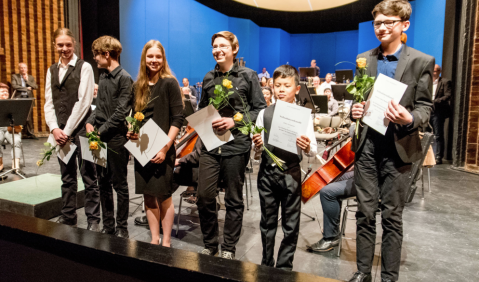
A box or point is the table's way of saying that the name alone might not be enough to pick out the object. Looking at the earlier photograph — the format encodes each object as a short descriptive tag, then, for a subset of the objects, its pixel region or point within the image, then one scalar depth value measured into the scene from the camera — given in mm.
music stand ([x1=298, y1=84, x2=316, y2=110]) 5122
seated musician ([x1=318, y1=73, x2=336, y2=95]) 9695
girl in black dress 2330
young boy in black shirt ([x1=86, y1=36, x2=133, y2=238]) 2498
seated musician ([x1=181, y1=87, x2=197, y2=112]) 8850
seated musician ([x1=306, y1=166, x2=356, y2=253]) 2662
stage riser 3146
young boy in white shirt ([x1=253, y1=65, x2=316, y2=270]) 2105
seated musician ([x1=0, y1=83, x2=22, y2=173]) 5305
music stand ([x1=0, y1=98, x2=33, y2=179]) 4324
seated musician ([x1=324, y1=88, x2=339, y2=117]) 7498
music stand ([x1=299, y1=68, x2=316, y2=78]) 12441
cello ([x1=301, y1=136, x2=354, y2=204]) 2545
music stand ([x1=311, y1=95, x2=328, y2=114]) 6004
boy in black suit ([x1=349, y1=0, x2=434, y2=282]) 1831
